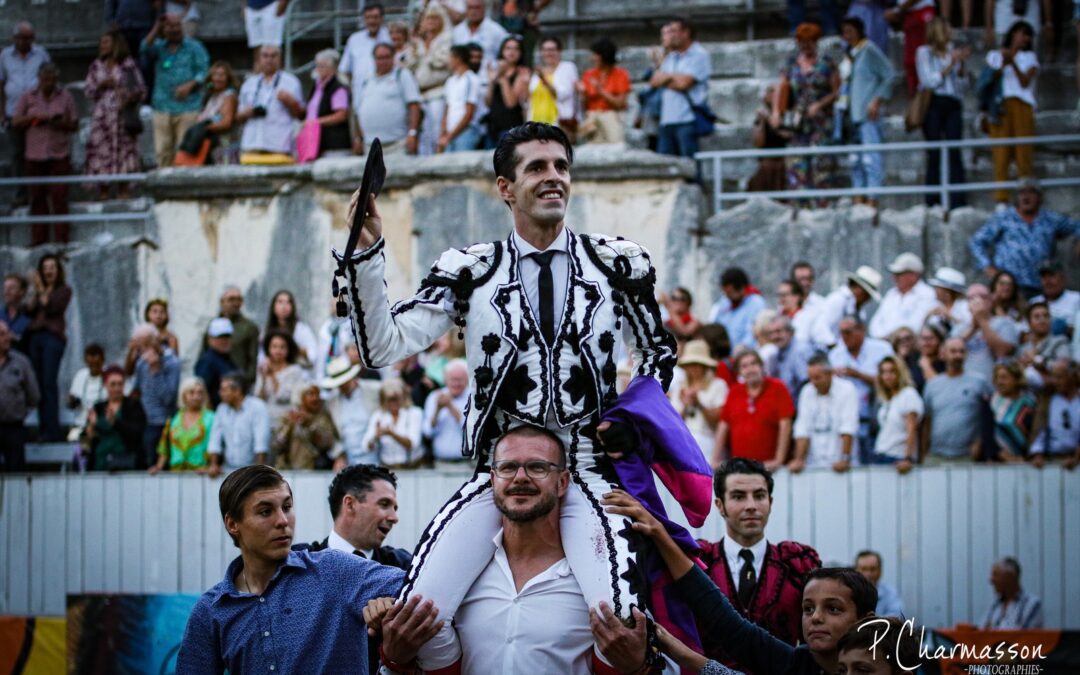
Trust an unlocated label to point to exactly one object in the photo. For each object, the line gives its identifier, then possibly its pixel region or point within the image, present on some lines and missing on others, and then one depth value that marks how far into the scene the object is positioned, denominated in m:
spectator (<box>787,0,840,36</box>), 17.72
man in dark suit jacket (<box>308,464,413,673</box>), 7.84
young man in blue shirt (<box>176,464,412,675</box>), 6.36
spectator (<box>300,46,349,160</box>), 16.62
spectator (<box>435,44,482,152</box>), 15.80
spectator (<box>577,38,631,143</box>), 15.86
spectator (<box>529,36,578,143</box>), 15.48
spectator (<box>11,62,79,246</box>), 18.64
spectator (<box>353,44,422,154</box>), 16.22
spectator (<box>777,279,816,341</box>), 13.51
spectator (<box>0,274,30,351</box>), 16.05
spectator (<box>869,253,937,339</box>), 13.68
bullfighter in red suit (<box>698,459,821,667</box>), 7.52
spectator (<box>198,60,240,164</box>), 17.20
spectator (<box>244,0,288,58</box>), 19.52
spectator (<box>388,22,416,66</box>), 16.73
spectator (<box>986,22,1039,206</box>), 15.87
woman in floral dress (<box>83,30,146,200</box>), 18.45
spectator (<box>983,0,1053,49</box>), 17.38
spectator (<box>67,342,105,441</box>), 15.20
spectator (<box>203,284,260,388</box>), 14.77
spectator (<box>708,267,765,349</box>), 13.81
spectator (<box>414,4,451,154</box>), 16.41
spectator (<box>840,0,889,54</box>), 16.92
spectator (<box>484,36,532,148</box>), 15.47
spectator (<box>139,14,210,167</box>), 18.17
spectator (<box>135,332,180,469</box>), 14.38
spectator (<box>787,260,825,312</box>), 13.96
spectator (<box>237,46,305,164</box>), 16.81
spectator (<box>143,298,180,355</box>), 15.27
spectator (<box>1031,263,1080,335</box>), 13.30
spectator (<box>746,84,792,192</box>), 15.95
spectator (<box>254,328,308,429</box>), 14.01
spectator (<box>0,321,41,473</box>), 14.87
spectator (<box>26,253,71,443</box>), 15.94
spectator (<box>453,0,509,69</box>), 16.52
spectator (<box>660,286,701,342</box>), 13.34
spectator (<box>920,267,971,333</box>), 13.31
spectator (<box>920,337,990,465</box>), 12.36
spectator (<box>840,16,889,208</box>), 15.50
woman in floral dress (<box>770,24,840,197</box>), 15.62
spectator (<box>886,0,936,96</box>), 16.69
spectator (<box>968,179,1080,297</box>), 14.34
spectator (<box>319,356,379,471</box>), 13.45
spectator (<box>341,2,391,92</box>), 16.83
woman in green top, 13.79
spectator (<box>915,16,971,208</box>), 15.78
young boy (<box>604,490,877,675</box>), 6.22
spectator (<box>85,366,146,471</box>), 14.35
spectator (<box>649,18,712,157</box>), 15.78
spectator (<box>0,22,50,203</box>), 18.95
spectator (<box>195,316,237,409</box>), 14.59
